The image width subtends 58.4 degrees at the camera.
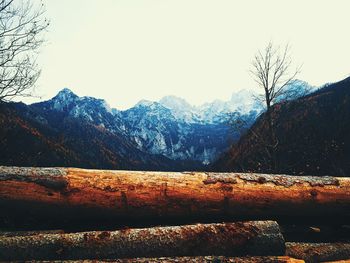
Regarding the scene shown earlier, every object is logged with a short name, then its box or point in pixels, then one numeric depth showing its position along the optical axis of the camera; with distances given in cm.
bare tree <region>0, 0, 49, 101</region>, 1160
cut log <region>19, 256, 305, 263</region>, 346
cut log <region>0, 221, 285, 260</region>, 350
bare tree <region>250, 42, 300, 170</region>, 1484
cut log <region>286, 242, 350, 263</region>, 422
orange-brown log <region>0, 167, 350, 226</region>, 404
